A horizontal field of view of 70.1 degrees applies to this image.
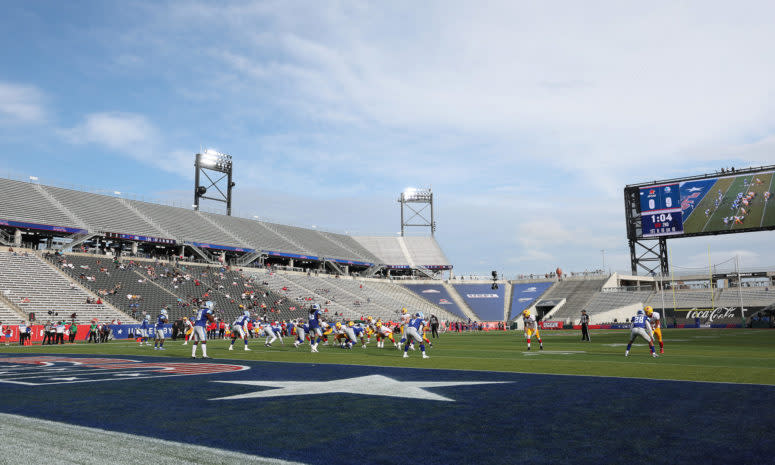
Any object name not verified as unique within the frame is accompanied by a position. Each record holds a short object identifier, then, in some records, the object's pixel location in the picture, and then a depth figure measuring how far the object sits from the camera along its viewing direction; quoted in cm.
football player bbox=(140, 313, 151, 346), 2698
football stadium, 559
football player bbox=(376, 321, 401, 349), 2381
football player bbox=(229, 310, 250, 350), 2278
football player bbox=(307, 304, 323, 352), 2185
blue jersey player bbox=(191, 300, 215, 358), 1839
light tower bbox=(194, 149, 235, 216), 6719
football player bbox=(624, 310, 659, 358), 1772
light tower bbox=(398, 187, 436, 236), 9244
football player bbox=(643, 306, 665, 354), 1876
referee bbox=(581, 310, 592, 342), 2695
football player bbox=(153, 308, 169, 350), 2261
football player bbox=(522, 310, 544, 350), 2161
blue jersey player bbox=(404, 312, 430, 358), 1825
